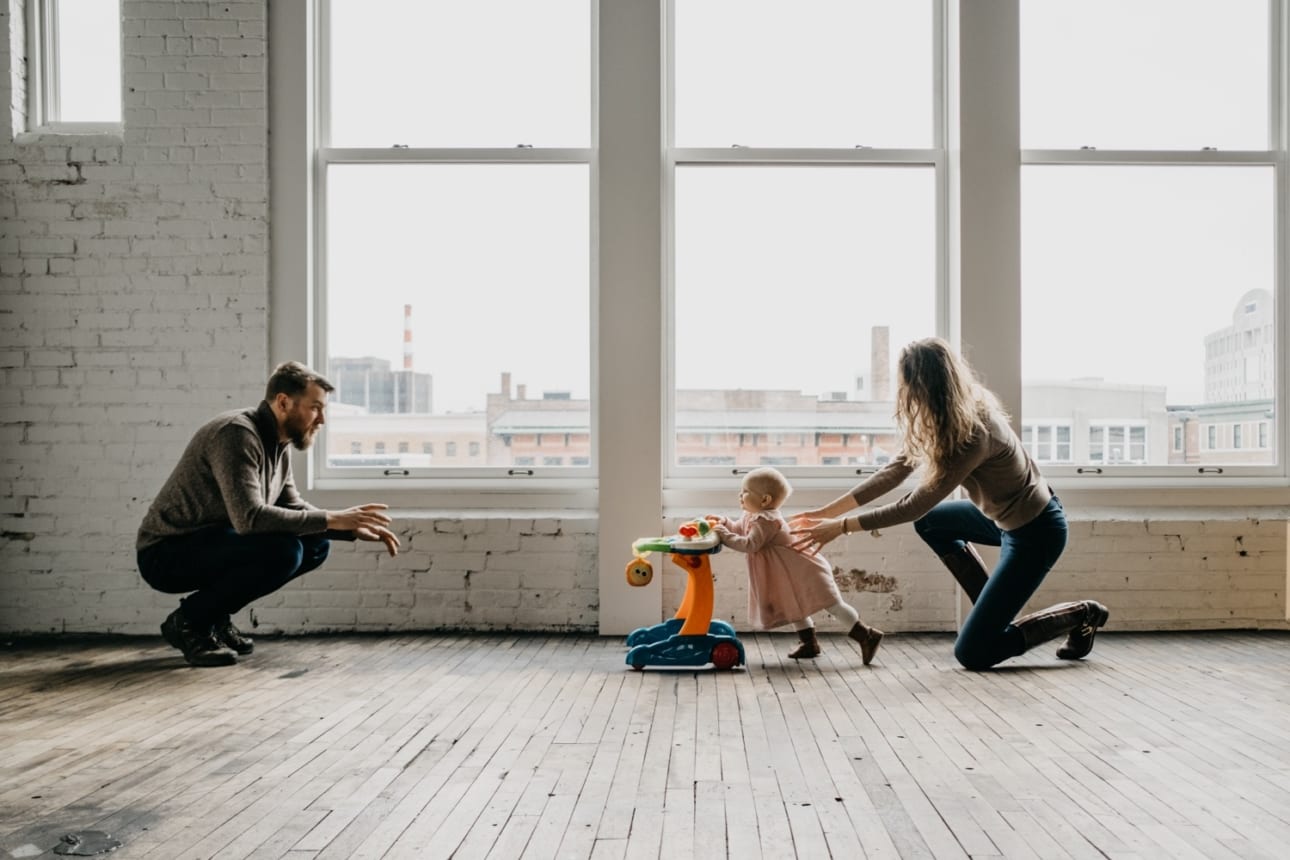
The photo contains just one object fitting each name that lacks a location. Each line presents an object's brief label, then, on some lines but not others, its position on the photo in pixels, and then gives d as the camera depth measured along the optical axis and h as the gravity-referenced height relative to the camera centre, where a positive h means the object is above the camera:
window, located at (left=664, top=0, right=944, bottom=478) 4.93 +0.98
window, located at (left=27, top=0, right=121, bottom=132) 4.91 +1.73
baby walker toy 3.90 -0.75
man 3.95 -0.40
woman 3.79 -0.30
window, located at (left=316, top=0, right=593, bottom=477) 4.96 +1.01
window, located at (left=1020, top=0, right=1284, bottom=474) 4.98 +1.01
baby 4.01 -0.59
